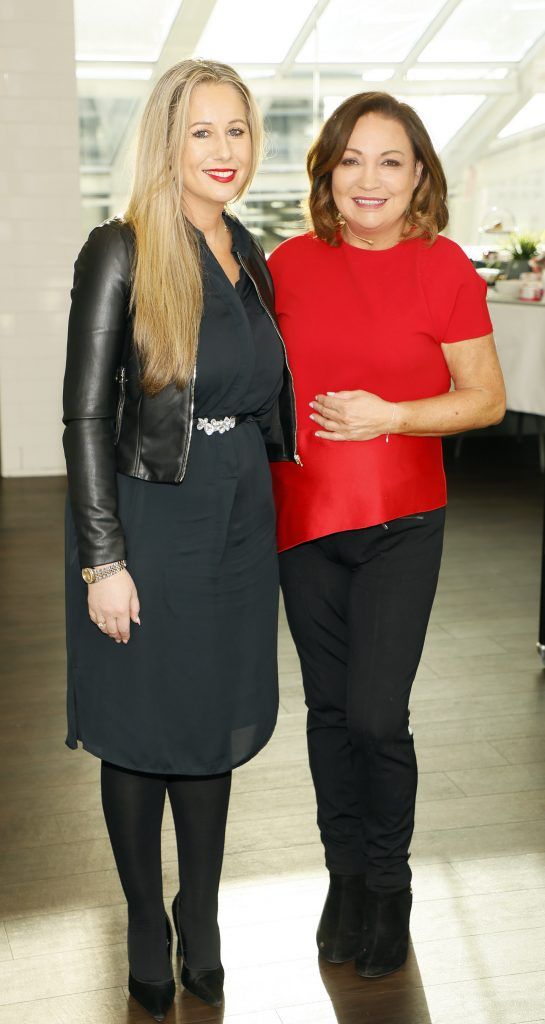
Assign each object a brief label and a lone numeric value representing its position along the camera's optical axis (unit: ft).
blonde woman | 5.64
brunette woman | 6.29
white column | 20.10
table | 16.08
